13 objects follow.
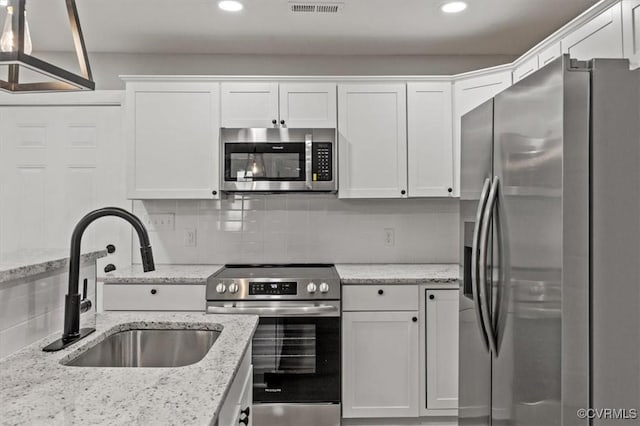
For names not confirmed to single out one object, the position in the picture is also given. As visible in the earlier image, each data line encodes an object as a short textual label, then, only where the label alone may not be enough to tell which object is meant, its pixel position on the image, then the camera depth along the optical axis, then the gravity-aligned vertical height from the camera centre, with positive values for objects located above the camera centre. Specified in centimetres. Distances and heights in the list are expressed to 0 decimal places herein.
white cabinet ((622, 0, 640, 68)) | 178 +75
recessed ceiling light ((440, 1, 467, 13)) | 260 +122
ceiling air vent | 258 +121
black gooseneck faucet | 124 -15
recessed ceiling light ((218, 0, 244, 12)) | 259 +122
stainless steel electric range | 270 -78
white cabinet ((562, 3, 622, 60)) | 192 +82
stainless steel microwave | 299 +37
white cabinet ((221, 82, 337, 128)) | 308 +75
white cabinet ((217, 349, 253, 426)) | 109 -52
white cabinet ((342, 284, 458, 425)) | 277 -85
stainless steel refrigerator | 116 -8
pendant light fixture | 113 +43
